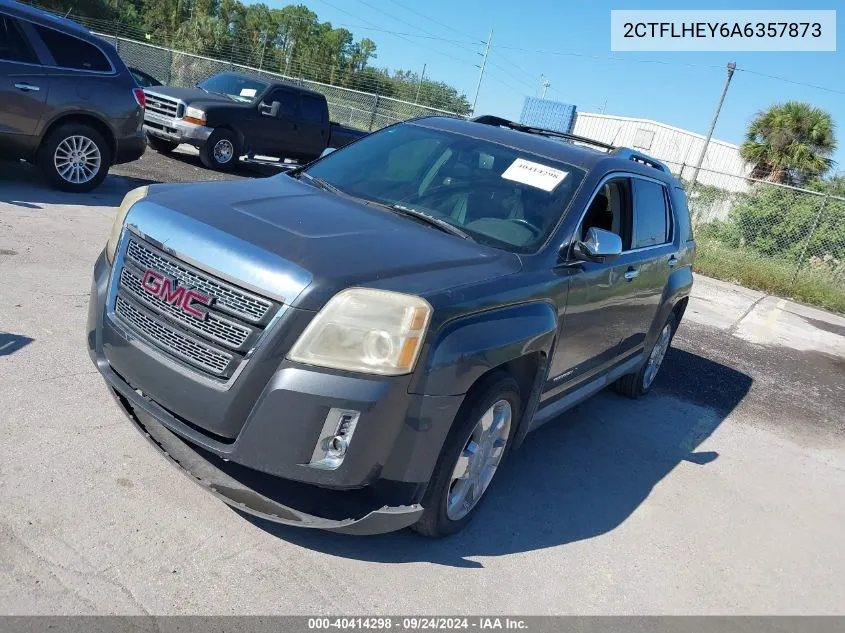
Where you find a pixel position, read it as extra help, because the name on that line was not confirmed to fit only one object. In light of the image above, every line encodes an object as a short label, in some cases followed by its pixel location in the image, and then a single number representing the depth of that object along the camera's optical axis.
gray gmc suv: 2.85
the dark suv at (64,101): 7.91
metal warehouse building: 39.47
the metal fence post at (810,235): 15.49
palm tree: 23.19
